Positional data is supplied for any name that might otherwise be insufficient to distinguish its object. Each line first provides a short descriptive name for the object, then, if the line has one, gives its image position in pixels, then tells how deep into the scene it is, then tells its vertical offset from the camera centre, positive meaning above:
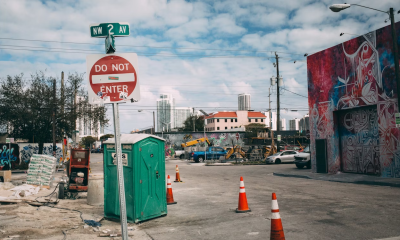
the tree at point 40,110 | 27.88 +2.90
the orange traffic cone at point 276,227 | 5.03 -1.36
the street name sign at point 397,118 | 14.09 +0.72
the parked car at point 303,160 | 24.20 -1.68
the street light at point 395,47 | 14.16 +3.82
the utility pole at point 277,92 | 35.12 +4.81
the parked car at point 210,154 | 37.41 -1.64
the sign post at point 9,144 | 25.59 -0.26
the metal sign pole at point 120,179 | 3.96 -0.46
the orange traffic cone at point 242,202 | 8.20 -1.58
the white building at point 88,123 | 31.16 +1.78
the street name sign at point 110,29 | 4.39 +1.49
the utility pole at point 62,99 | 29.55 +3.87
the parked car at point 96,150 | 85.27 -2.23
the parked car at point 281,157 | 32.66 -1.94
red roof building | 135.88 +8.14
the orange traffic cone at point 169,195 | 9.98 -1.67
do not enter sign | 4.33 +0.85
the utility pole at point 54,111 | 27.88 +2.62
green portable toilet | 7.36 -0.84
